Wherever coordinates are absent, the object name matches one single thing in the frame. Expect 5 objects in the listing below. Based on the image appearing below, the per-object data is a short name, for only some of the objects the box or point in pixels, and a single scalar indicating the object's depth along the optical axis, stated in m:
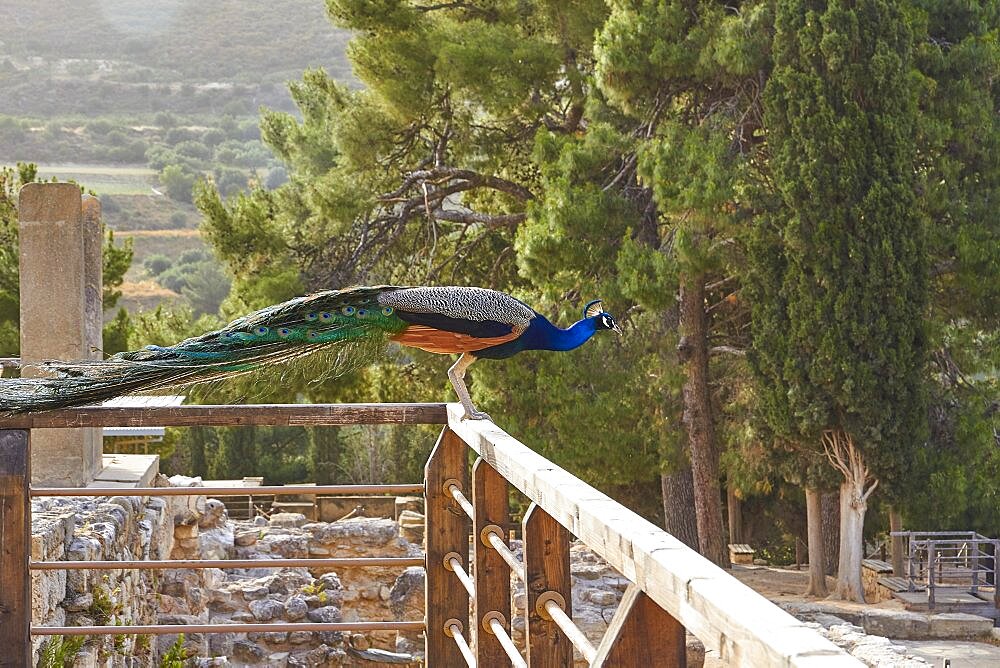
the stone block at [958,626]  21.59
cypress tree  21.31
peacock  5.57
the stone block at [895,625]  21.56
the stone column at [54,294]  14.83
